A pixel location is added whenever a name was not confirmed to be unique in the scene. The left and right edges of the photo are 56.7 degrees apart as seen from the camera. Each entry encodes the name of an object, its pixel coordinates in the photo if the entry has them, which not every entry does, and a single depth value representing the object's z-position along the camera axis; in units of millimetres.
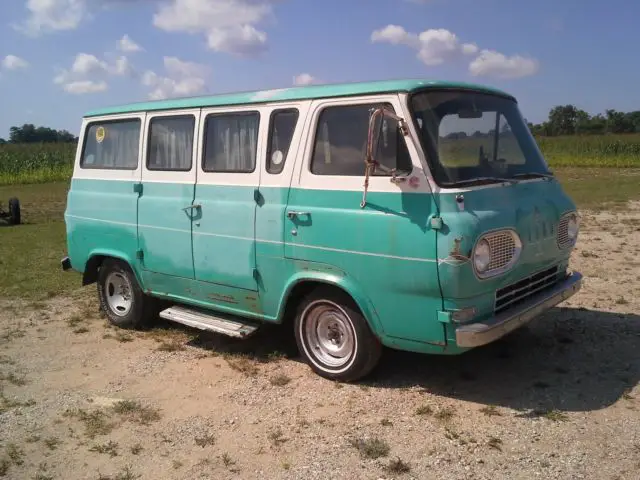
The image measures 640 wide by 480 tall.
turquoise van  4242
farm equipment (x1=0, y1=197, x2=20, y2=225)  15742
